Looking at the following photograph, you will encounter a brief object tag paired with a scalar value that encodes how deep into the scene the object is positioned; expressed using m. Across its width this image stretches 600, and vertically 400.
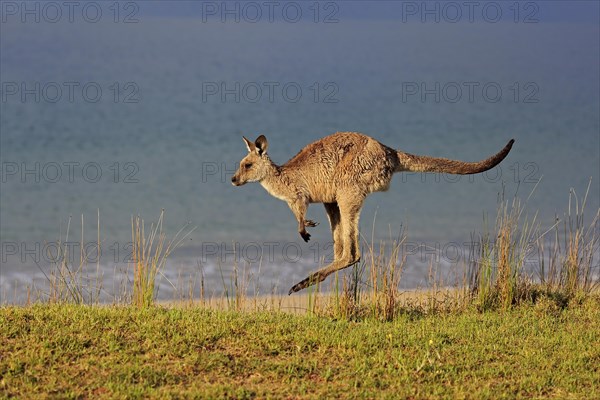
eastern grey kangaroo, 19.66
